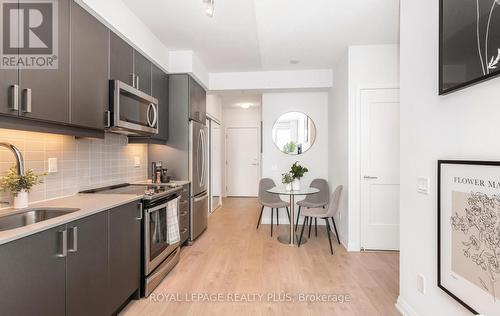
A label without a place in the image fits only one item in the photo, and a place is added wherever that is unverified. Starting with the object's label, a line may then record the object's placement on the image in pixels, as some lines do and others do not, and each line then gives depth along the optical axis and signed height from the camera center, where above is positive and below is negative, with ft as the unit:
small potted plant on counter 5.31 -0.55
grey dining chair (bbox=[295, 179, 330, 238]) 14.16 -2.00
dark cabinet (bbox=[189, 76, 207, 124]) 11.85 +2.69
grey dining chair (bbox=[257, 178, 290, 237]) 14.01 -2.17
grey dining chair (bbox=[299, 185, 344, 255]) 10.94 -2.16
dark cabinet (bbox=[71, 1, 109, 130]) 6.10 +2.22
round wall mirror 15.11 +1.47
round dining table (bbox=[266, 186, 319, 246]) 11.59 -2.30
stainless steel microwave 7.34 +1.45
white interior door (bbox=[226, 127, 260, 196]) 24.70 -0.34
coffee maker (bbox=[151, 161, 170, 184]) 10.48 -0.72
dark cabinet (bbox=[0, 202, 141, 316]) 3.83 -2.02
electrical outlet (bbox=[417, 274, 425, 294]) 5.65 -2.75
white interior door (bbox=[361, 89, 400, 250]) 10.86 -0.48
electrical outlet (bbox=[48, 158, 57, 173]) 6.65 -0.21
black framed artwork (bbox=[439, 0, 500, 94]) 3.66 +1.80
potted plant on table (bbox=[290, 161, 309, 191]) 12.46 -0.83
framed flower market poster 3.75 -1.21
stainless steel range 7.36 -2.23
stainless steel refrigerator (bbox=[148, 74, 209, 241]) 11.56 +0.72
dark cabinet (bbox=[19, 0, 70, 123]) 4.83 +1.41
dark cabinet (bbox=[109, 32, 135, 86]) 7.59 +2.99
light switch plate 5.41 -0.59
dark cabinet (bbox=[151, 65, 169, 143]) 10.39 +2.50
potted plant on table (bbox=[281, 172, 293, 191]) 12.61 -1.15
